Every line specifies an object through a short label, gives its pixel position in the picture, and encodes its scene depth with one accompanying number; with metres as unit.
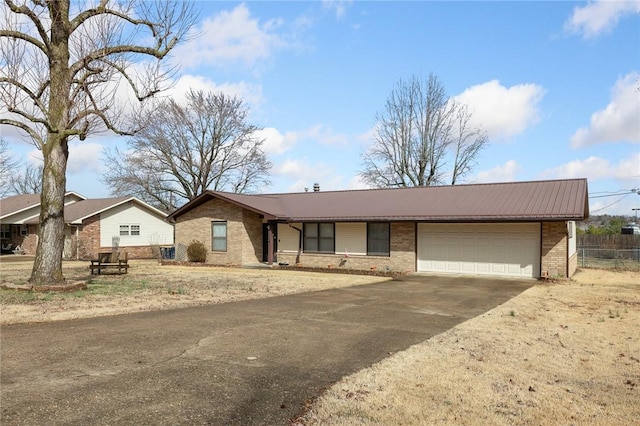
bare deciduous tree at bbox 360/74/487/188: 39.72
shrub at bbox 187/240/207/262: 26.66
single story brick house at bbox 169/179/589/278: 19.22
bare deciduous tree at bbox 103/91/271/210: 41.06
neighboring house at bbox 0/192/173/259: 32.62
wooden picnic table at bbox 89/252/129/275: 19.53
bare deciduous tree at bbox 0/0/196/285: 13.38
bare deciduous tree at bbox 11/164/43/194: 65.56
